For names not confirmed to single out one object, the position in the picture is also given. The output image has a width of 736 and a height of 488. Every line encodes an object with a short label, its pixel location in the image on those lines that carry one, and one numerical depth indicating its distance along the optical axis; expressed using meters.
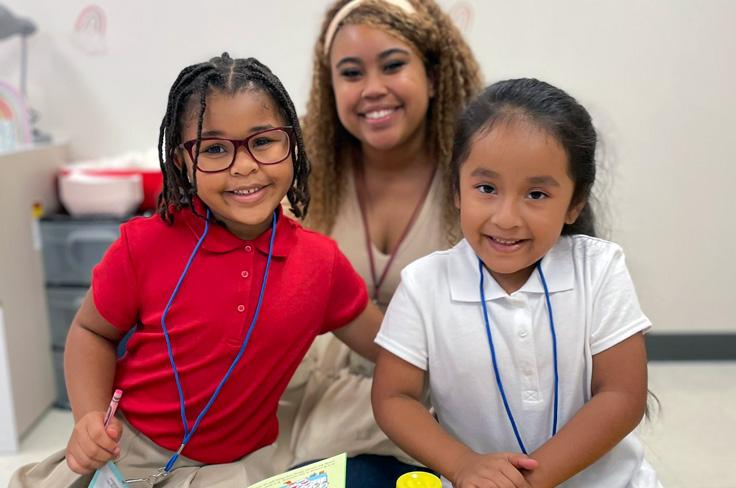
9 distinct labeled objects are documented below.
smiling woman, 1.38
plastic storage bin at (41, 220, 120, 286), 2.13
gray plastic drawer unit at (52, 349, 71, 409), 2.24
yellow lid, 0.83
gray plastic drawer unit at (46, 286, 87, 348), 2.19
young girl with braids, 0.98
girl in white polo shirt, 0.93
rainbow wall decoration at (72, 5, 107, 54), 2.40
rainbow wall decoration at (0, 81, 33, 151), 2.30
